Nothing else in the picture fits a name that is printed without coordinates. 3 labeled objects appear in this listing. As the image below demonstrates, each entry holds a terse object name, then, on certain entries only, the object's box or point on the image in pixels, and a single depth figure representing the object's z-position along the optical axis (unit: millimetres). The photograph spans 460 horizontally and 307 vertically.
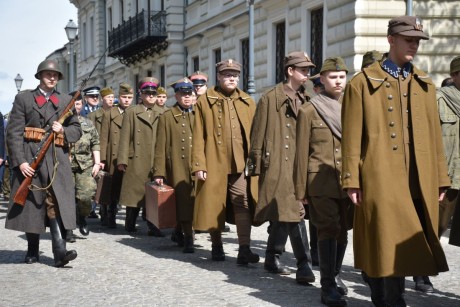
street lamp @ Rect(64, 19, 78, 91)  28891
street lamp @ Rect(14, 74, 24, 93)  44875
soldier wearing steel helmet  8164
